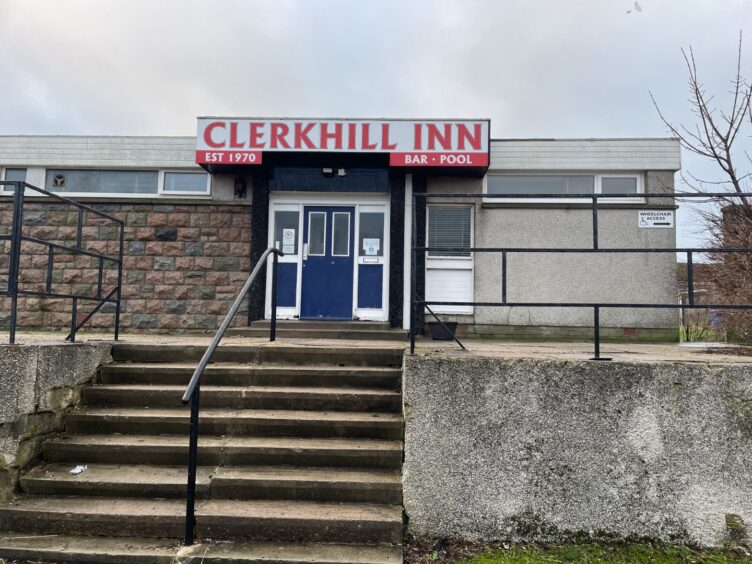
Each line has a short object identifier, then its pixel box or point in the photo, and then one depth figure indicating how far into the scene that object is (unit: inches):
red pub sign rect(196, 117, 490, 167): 280.5
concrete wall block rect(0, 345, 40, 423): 135.3
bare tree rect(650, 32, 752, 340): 210.1
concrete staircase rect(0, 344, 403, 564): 122.0
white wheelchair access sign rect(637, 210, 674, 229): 299.1
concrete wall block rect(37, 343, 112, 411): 145.0
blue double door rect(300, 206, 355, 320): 299.9
